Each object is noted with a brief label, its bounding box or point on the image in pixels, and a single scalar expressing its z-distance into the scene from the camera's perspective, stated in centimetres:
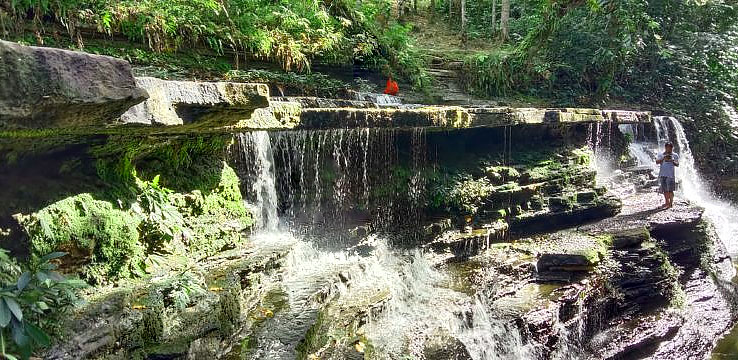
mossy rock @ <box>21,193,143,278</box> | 351
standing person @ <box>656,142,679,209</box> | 916
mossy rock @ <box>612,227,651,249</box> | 732
